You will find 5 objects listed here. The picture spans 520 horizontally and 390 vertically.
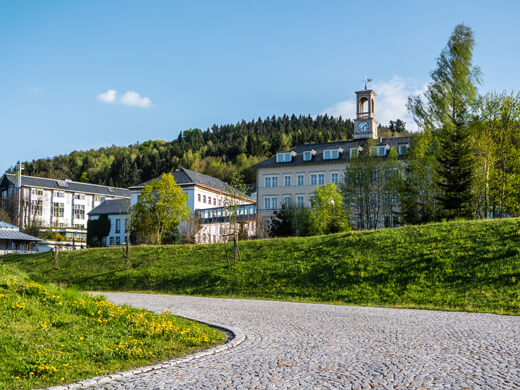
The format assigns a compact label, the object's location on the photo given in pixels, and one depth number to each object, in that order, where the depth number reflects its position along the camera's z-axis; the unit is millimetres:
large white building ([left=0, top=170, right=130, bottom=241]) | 92375
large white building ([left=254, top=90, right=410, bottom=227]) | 62750
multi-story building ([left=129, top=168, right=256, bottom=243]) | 59344
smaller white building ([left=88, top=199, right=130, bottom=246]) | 79688
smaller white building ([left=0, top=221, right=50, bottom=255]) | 59531
